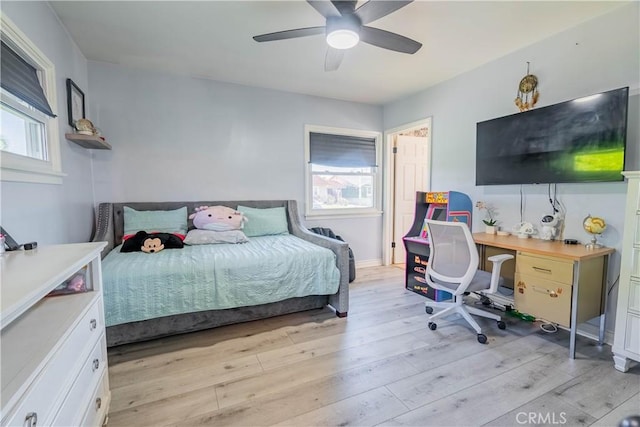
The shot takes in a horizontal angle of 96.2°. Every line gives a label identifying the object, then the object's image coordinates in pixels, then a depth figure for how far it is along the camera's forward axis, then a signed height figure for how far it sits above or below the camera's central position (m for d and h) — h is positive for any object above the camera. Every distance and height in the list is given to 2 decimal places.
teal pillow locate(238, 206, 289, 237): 3.38 -0.34
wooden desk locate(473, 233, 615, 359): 1.96 -0.55
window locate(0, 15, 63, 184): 1.59 +0.53
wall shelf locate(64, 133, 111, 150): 2.36 +0.46
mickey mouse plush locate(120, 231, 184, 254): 2.59 -0.45
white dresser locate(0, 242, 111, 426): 0.74 -0.47
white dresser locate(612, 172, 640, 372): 1.77 -0.60
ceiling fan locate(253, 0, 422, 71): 1.66 +1.07
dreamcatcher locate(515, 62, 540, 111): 2.58 +0.92
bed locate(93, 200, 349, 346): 2.03 -0.69
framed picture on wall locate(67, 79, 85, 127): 2.42 +0.81
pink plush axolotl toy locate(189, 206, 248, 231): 3.12 -0.27
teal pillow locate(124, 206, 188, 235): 2.94 -0.29
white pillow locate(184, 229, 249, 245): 2.91 -0.45
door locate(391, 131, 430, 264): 4.48 +0.23
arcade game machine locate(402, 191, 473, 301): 3.11 -0.37
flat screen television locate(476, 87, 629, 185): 2.01 +0.41
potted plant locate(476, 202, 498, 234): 2.86 -0.26
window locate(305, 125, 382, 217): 4.02 +0.32
